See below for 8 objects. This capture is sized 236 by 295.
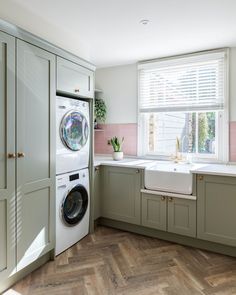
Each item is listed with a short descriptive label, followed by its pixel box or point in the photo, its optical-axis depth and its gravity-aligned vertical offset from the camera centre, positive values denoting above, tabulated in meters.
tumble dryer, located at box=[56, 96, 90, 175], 2.32 +0.11
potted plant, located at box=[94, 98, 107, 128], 3.71 +0.55
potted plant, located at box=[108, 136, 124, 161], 3.39 -0.08
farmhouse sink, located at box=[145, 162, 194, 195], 2.57 -0.38
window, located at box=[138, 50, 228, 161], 3.04 +0.53
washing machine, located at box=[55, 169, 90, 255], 2.37 -0.70
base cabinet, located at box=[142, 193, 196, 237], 2.58 -0.79
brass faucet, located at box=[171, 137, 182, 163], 3.18 -0.14
